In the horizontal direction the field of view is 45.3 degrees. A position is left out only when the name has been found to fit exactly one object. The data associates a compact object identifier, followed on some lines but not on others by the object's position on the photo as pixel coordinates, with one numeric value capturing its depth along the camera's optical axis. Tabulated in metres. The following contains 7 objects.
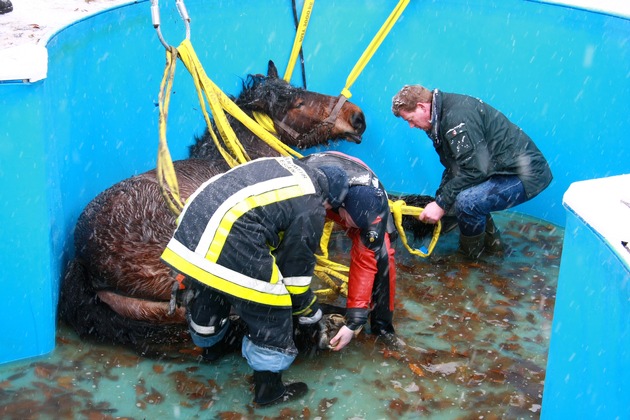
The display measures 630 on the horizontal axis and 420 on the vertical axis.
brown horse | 4.34
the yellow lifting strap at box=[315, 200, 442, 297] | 4.87
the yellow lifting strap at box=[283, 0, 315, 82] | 6.19
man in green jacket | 5.20
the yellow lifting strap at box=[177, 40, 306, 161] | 4.71
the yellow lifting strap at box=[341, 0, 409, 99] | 6.14
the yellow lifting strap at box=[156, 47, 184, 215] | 4.23
